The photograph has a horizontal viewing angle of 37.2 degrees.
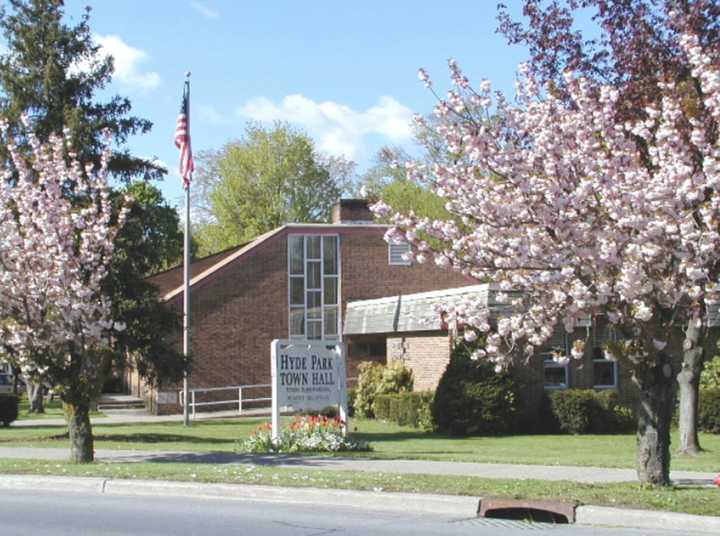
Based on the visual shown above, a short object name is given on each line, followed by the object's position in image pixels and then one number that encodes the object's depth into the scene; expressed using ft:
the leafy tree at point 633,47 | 52.60
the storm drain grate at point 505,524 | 37.96
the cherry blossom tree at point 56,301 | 59.41
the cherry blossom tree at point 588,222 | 38.70
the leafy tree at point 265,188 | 214.48
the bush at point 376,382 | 108.99
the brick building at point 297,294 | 131.03
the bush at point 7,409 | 102.42
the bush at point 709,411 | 88.53
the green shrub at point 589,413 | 89.81
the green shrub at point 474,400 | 87.93
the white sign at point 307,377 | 71.00
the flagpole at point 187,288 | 106.22
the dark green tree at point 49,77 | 95.71
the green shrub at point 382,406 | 105.47
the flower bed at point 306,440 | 68.69
